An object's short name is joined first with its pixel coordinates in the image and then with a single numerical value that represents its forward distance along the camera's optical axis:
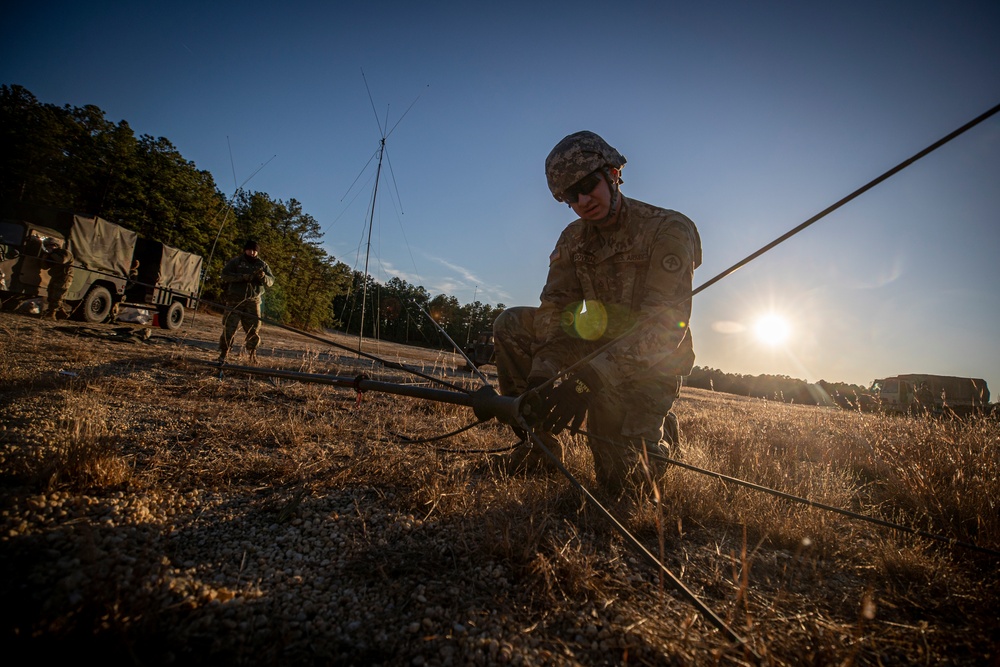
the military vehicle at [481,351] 15.02
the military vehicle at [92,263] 9.51
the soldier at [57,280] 9.91
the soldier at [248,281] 7.29
